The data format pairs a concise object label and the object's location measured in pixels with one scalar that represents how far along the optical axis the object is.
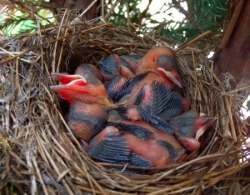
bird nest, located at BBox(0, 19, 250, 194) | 0.17
